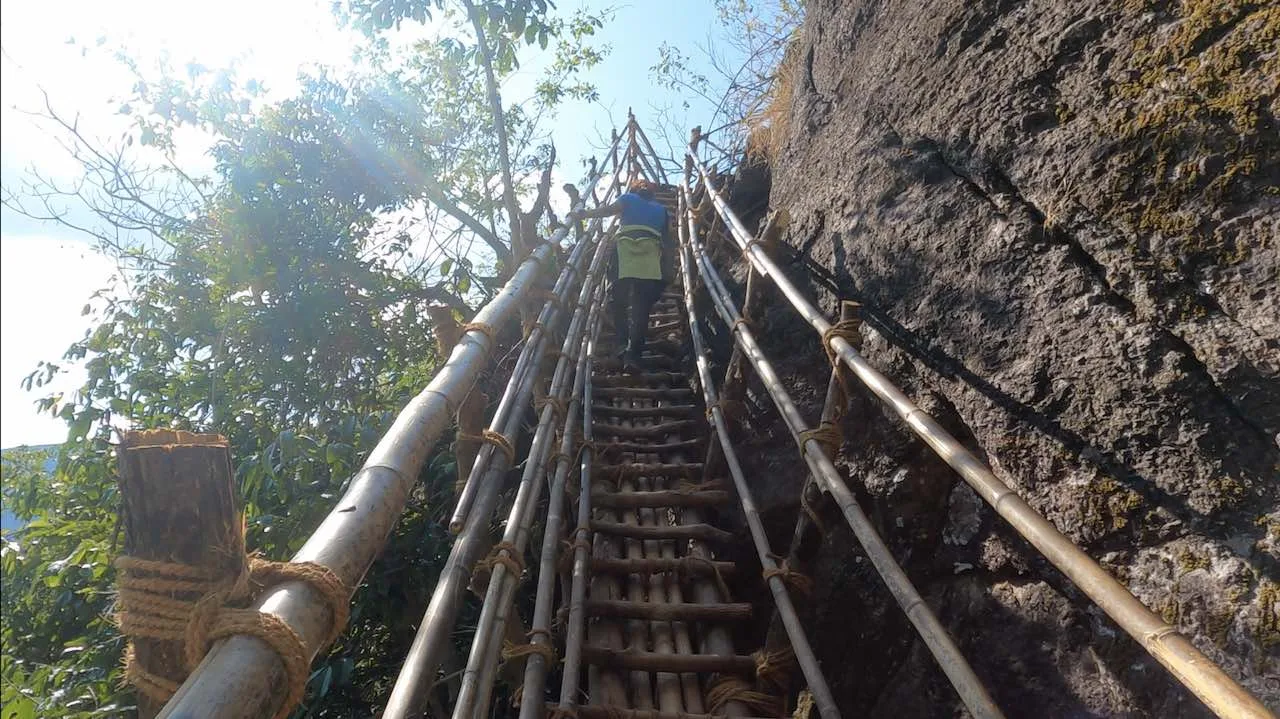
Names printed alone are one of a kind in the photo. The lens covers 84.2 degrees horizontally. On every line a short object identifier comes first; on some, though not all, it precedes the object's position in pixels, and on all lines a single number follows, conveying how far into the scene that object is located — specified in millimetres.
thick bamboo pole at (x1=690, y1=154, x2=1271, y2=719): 701
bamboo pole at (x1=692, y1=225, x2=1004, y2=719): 1075
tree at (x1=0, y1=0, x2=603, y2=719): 2816
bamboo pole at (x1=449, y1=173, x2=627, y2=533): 1745
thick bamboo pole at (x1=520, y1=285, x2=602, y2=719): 1718
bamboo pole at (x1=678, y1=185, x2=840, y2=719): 1608
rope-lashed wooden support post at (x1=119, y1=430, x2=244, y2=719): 777
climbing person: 4215
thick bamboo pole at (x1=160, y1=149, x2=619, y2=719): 728
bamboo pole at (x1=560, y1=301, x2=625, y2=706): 1831
